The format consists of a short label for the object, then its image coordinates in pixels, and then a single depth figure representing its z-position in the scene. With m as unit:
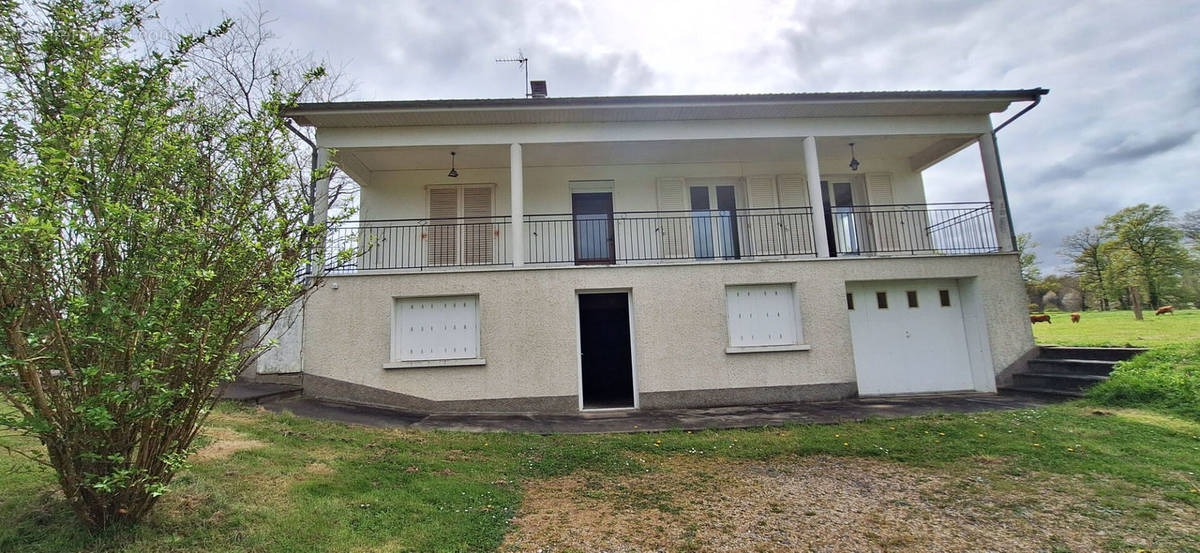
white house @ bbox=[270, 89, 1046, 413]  7.92
